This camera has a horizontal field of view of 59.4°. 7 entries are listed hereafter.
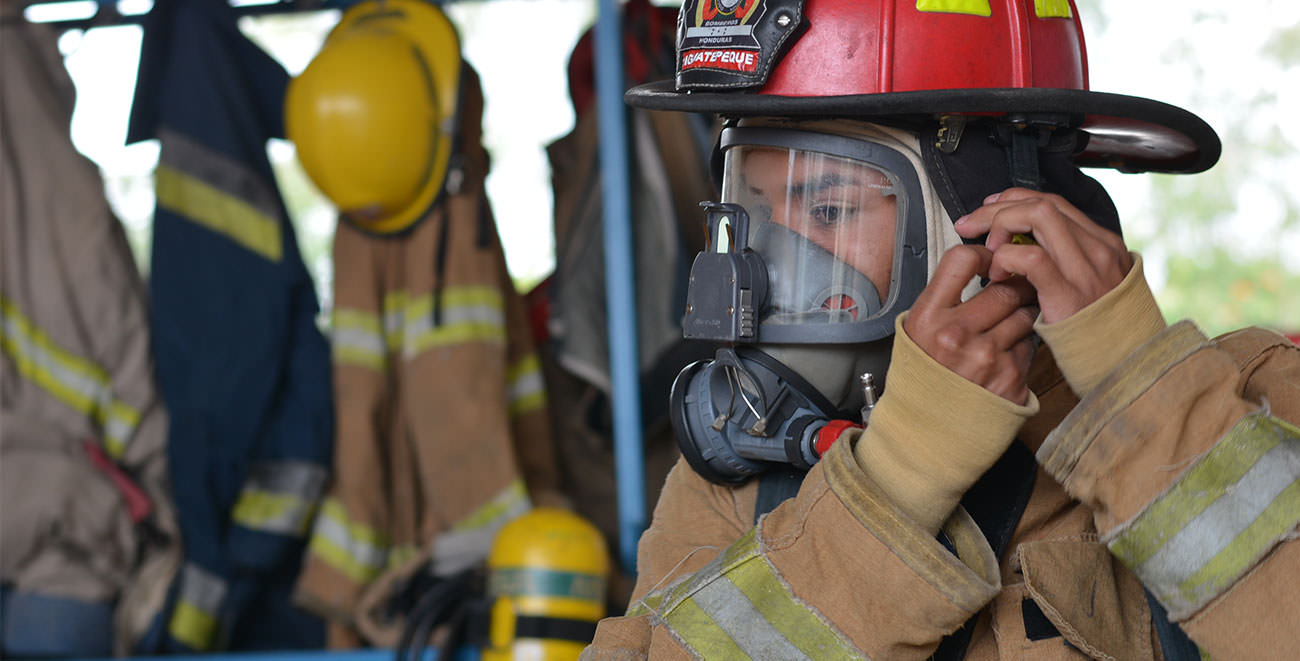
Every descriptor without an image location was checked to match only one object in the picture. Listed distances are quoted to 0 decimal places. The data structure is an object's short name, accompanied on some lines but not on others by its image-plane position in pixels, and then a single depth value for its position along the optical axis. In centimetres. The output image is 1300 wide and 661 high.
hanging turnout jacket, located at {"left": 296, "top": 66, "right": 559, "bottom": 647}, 318
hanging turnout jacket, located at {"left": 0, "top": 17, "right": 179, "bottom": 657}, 319
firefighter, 107
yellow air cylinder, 267
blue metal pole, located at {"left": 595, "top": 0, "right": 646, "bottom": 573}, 300
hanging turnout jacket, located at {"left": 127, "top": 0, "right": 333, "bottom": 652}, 329
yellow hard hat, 312
